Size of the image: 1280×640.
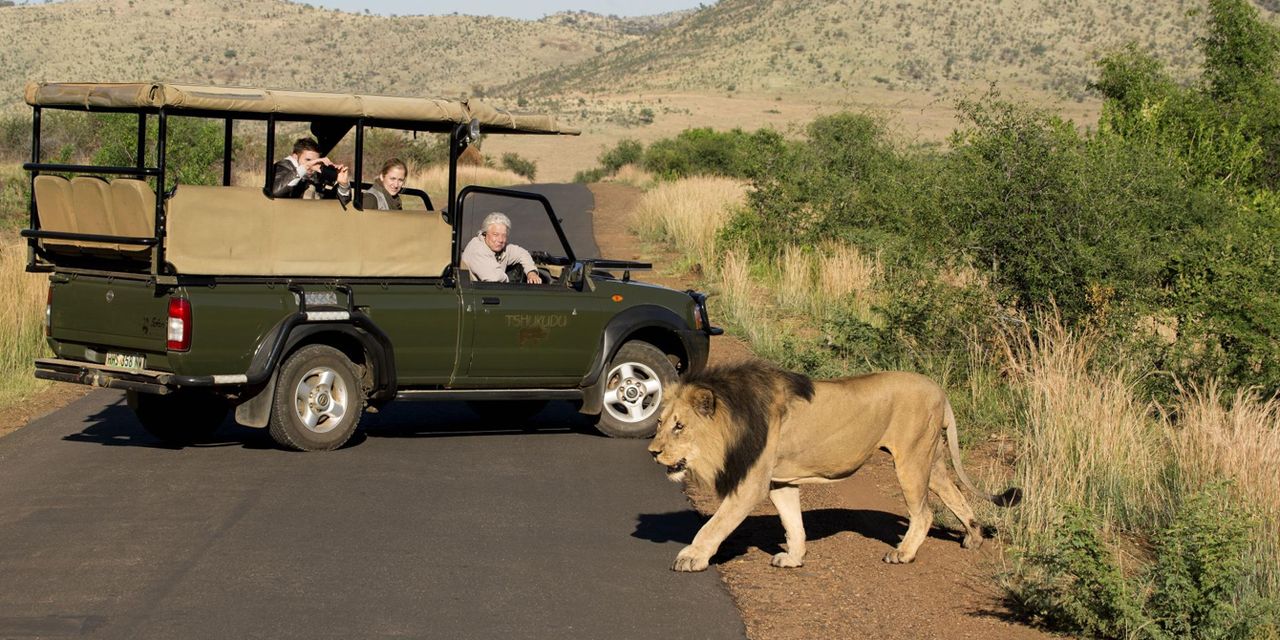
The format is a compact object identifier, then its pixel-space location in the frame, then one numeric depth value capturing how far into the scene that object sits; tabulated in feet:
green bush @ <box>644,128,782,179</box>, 172.76
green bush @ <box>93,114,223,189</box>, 89.71
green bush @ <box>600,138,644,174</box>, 214.28
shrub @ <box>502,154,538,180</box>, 222.48
